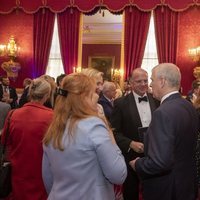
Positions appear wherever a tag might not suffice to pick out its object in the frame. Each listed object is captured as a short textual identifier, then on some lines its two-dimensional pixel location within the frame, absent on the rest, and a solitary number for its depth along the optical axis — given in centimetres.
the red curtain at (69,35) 733
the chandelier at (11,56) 748
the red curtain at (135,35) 708
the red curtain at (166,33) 697
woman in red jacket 210
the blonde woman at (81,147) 145
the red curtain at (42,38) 741
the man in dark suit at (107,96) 360
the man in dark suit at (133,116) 282
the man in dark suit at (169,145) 173
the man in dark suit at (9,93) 616
